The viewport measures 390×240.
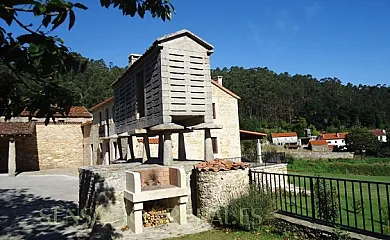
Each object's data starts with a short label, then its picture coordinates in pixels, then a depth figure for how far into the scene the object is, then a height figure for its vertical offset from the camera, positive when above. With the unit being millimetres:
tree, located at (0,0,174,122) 1547 +528
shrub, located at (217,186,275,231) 6082 -1518
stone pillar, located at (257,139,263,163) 20078 -1005
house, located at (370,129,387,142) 69250 -166
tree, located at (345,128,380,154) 48866 -1330
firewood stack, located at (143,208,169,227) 6848 -1784
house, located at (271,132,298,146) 59531 -202
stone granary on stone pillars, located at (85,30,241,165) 7930 +1519
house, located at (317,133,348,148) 64125 -675
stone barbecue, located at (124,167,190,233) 6344 -1094
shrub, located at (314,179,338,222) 5395 -1414
